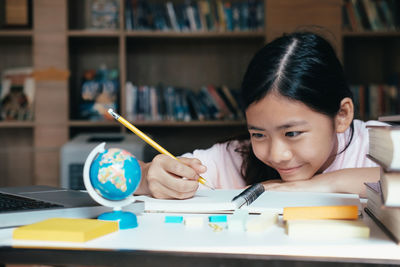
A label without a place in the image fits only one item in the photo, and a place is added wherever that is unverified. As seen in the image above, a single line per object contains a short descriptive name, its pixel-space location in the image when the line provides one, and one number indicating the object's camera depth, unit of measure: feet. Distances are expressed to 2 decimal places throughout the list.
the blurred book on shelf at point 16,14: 9.34
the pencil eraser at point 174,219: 2.28
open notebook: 2.59
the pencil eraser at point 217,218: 2.25
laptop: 2.16
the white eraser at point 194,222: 2.16
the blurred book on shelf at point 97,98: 9.53
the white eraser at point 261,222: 2.02
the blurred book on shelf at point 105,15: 9.62
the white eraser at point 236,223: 2.08
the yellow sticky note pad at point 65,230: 1.87
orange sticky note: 2.14
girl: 3.22
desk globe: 2.14
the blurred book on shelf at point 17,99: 9.66
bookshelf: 9.14
